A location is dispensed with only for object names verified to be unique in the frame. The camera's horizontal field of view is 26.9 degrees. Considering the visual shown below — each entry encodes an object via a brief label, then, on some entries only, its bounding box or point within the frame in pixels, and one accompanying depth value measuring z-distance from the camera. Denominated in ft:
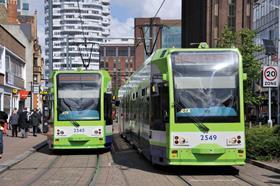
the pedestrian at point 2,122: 66.54
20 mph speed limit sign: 66.81
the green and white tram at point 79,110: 71.92
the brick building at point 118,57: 454.68
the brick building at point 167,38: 320.68
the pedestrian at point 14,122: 116.16
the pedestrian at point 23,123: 112.00
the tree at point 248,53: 120.12
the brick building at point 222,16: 288.10
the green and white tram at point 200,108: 49.08
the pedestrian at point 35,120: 119.34
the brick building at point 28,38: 227.20
